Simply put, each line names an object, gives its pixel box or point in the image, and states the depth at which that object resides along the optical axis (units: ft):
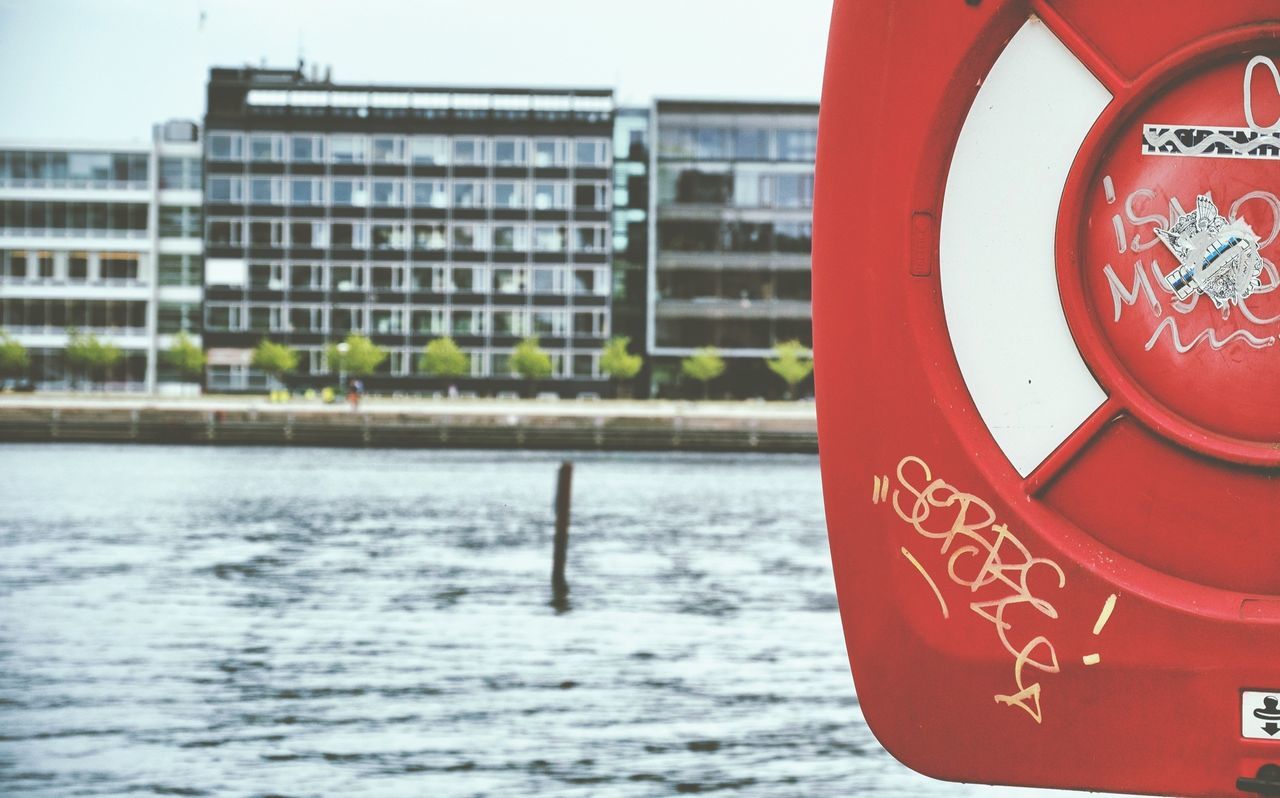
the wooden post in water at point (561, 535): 69.92
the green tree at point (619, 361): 264.72
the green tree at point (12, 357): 282.77
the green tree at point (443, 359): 265.54
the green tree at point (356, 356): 264.11
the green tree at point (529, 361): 265.54
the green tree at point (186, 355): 277.03
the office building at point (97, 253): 298.56
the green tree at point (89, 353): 282.97
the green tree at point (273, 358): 266.16
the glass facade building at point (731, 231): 274.77
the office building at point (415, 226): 278.26
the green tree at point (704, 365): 266.77
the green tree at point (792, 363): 259.19
